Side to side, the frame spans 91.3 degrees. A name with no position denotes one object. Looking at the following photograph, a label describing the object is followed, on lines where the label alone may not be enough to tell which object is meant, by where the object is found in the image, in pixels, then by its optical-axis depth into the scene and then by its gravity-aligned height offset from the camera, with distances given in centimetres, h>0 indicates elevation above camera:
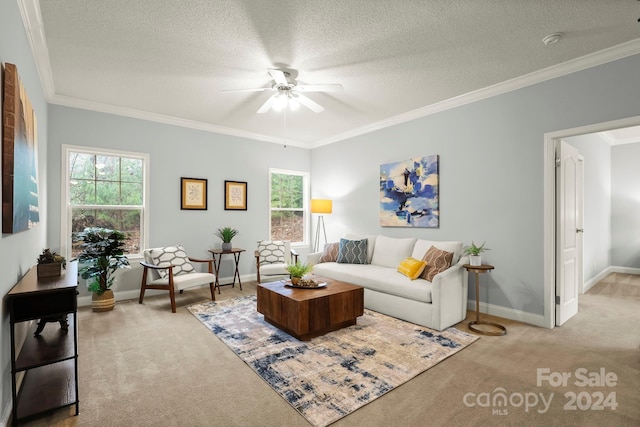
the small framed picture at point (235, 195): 555 +33
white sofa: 333 -84
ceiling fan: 318 +136
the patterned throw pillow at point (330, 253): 502 -64
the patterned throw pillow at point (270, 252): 536 -66
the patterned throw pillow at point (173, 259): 429 -64
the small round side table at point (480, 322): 322 -121
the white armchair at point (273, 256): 502 -73
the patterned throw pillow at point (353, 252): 476 -60
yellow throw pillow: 375 -66
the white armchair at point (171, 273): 402 -81
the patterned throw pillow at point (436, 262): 364 -58
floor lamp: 569 +14
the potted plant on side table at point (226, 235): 519 -38
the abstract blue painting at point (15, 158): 177 +35
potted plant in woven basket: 387 -56
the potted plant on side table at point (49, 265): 228 -38
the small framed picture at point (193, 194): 508 +33
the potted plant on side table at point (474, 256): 345 -48
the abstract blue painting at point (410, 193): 440 +30
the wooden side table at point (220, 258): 507 -76
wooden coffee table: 301 -96
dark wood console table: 184 -90
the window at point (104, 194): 420 +29
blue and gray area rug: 212 -124
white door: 339 -19
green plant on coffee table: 358 -66
